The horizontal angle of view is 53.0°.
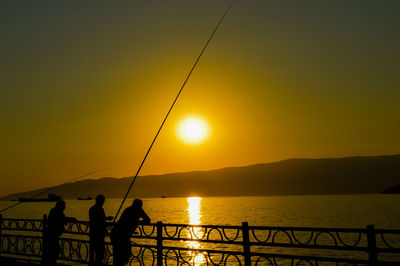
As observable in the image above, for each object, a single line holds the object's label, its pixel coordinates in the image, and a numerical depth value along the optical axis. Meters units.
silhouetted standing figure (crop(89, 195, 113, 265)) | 10.21
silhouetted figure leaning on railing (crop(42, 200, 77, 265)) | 10.89
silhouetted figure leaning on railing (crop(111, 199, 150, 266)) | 9.11
